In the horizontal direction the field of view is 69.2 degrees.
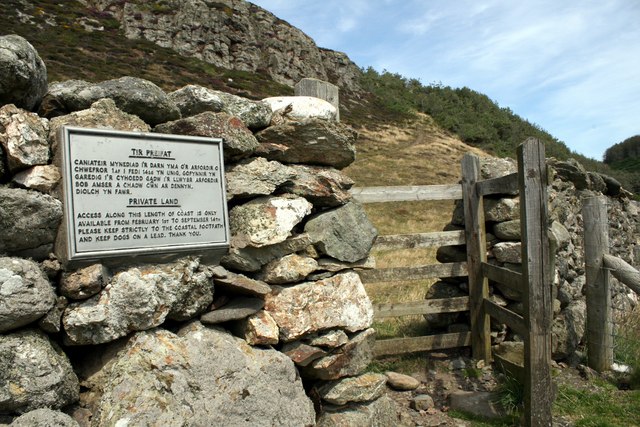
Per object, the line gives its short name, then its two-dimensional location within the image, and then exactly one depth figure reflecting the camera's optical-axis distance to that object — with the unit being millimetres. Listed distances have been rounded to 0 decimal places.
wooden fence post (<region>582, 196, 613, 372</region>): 5363
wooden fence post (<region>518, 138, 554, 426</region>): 4121
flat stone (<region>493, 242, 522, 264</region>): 5414
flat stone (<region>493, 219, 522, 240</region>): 5484
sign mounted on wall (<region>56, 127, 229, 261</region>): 2773
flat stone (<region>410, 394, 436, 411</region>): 4531
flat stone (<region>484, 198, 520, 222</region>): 5508
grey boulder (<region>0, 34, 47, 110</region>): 2707
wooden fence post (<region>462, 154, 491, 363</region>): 5520
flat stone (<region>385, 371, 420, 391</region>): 4895
